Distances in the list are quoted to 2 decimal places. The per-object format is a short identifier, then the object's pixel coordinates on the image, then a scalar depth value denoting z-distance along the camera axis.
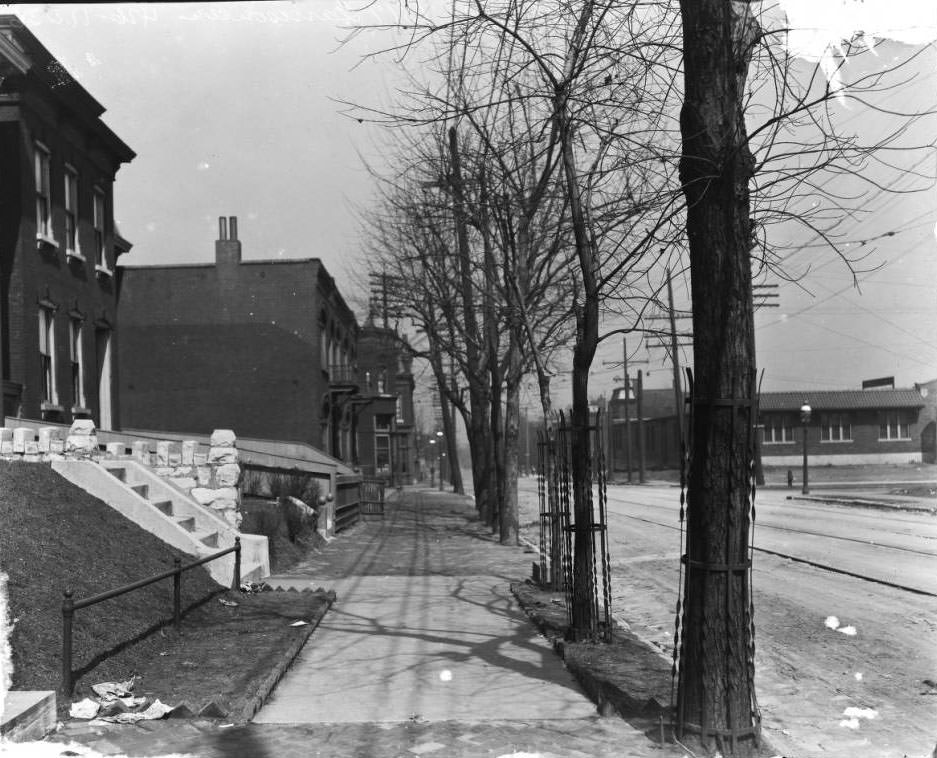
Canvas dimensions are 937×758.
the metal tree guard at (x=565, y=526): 9.66
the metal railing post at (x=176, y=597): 9.33
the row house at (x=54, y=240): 16.95
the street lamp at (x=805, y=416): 38.72
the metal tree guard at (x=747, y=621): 5.85
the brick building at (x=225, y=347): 38.88
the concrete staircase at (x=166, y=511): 12.47
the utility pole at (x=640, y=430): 64.31
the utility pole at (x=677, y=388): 44.42
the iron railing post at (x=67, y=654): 6.61
